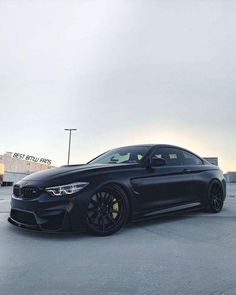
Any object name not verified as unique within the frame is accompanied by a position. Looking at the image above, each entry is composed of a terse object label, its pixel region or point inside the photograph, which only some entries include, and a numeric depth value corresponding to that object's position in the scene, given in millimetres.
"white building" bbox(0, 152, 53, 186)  64375
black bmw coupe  4441
